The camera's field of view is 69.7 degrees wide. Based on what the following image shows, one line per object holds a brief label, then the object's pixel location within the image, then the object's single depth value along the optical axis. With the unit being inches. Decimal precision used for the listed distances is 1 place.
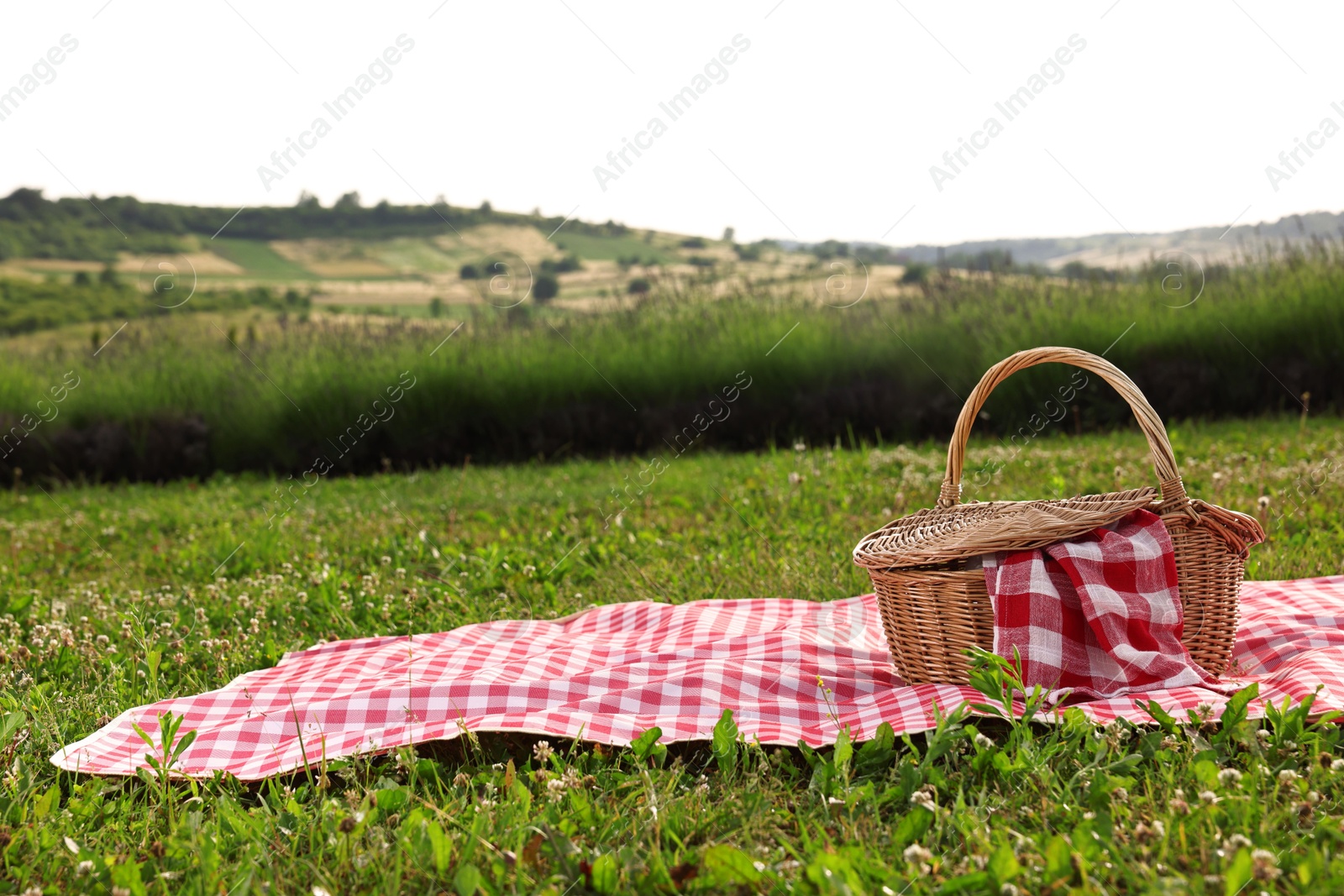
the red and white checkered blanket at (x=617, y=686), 96.4
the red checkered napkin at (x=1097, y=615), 100.6
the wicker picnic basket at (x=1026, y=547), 104.0
